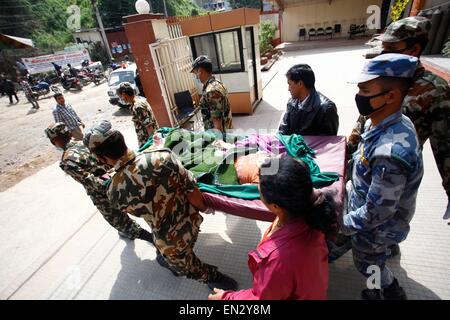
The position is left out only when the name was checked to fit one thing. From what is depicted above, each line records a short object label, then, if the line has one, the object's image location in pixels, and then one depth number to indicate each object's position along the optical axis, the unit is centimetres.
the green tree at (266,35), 1345
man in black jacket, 245
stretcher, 185
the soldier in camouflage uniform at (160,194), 169
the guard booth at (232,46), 532
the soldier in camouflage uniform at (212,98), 321
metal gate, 488
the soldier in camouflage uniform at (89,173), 256
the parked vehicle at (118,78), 922
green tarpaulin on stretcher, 201
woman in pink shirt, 112
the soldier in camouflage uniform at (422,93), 190
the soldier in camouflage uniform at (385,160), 134
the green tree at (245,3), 4058
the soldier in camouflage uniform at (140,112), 354
